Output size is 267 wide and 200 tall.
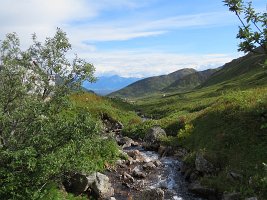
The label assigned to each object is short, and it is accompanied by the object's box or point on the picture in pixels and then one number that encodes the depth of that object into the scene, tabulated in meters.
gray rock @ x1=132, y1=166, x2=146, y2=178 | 17.38
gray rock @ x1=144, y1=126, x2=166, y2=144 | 25.06
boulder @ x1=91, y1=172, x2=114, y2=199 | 13.90
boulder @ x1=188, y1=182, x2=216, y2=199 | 14.55
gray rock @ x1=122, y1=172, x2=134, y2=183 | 16.75
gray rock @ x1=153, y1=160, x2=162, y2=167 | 19.57
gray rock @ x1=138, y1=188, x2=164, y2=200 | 13.79
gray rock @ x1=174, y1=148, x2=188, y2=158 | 20.91
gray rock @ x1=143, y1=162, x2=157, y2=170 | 18.88
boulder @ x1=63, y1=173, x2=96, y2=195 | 13.43
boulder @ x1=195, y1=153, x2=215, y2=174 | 15.98
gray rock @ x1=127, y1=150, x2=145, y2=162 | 20.55
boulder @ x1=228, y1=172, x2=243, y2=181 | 14.36
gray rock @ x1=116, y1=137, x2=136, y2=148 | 25.34
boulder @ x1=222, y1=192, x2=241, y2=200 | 13.14
